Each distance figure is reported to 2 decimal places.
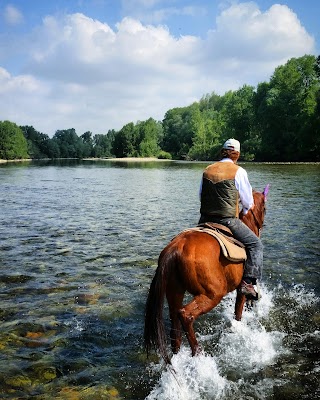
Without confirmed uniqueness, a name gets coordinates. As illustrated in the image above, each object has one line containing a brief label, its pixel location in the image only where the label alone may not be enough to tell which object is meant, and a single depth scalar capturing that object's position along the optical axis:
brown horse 5.54
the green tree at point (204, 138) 127.66
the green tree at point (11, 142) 157.25
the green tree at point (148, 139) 160.50
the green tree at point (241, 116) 107.19
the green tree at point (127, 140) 169.25
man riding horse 6.30
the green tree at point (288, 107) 85.88
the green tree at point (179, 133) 149.62
